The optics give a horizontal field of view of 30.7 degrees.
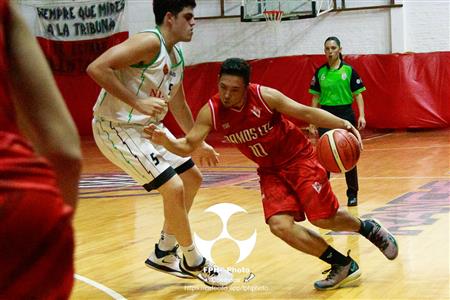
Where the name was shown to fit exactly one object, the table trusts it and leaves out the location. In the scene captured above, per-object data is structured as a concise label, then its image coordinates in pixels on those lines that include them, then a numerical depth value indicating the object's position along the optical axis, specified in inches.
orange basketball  210.4
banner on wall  778.8
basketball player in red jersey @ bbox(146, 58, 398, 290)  201.6
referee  363.6
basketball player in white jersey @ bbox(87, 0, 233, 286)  197.8
